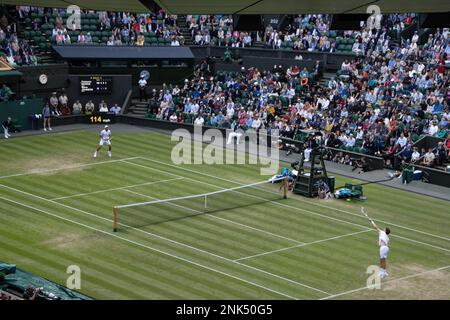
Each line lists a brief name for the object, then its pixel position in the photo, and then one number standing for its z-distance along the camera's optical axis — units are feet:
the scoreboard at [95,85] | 195.00
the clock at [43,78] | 189.78
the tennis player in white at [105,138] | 151.64
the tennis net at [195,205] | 113.70
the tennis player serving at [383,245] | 90.79
